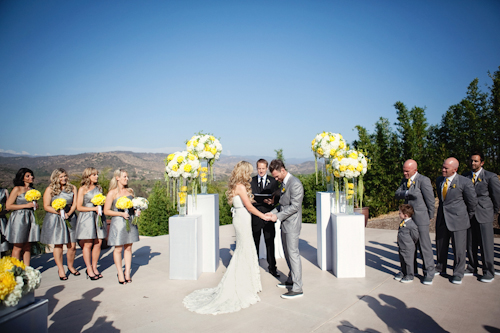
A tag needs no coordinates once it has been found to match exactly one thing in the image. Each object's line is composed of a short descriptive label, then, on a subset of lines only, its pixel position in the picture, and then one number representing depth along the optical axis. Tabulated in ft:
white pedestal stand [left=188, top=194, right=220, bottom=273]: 18.20
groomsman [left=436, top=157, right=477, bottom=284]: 15.44
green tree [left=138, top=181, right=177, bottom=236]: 38.86
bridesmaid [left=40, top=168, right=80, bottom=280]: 16.70
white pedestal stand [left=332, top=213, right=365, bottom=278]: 16.57
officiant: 17.81
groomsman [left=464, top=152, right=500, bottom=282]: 15.55
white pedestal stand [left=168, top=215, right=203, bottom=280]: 16.83
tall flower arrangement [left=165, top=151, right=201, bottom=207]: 16.80
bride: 13.55
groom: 14.08
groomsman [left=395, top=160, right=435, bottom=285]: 15.42
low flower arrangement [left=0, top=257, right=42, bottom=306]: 6.57
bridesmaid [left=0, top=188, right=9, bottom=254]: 16.89
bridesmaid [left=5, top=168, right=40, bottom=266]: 16.71
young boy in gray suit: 15.53
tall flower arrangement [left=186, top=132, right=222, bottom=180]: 18.48
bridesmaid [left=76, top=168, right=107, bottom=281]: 16.74
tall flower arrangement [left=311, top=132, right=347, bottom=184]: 17.94
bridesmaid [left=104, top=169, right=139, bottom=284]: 15.66
